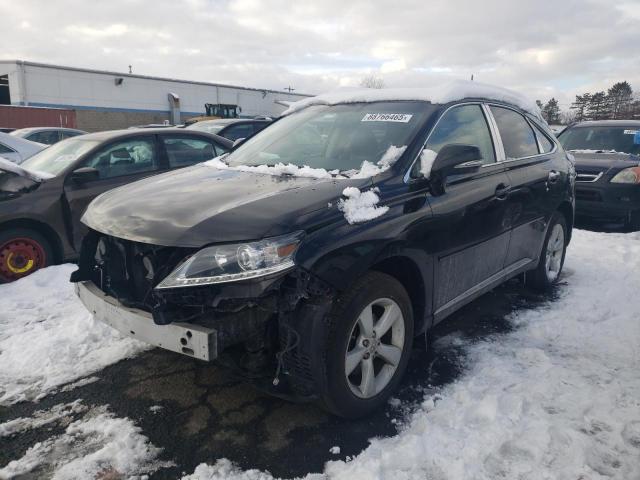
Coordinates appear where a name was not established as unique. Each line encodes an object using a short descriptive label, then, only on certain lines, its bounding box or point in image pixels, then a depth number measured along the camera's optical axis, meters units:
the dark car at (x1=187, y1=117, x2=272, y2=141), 10.35
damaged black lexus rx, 2.38
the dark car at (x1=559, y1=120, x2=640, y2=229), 7.60
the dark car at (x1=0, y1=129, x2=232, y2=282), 5.02
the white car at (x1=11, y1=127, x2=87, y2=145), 12.46
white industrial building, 31.36
